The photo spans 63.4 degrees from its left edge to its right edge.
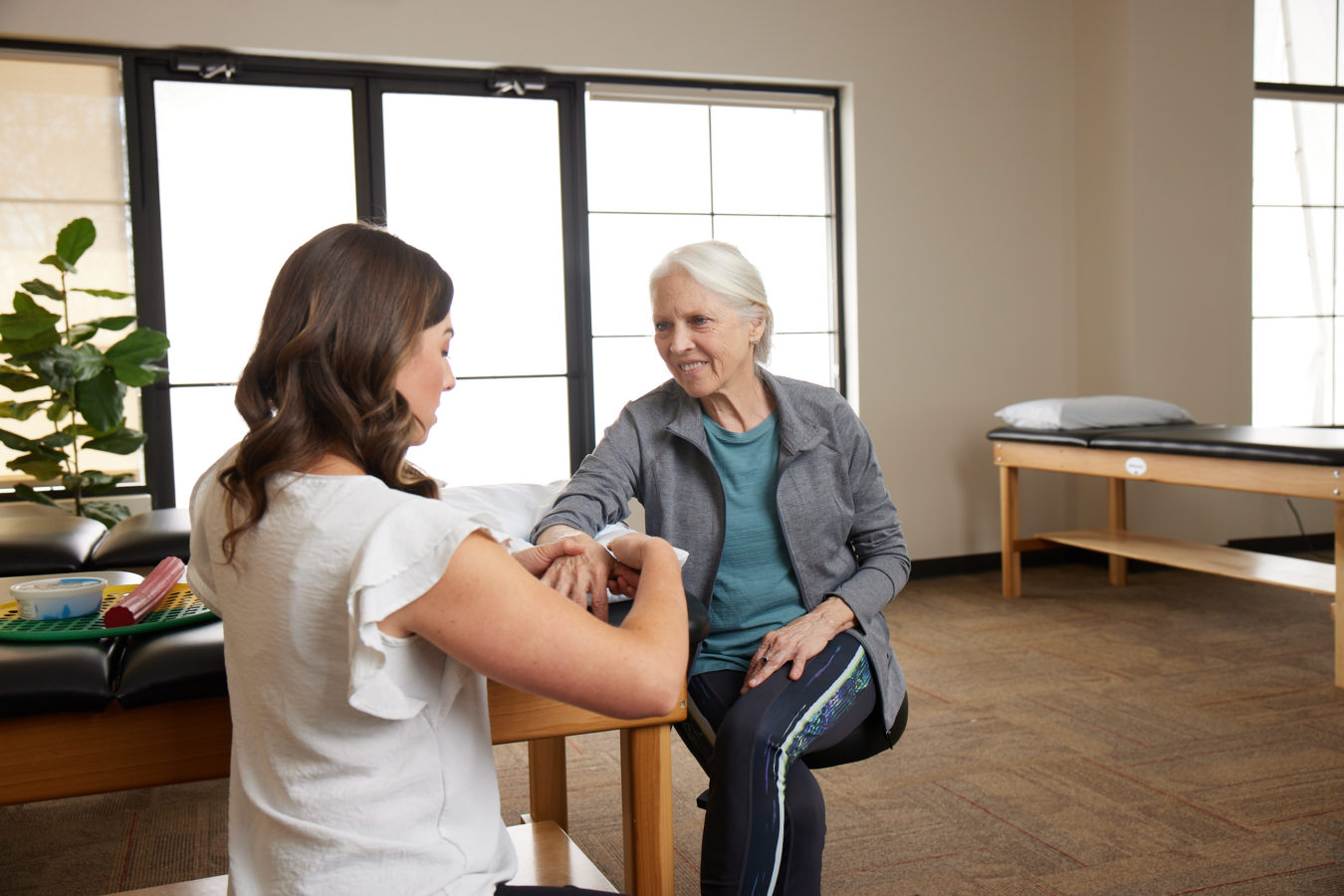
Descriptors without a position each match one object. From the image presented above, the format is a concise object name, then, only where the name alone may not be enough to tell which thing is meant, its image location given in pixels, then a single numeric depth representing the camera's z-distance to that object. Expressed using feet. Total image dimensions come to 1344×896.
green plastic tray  3.98
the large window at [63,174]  11.55
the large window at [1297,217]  16.02
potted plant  10.31
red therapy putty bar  4.19
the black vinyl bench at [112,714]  3.58
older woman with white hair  4.88
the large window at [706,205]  13.87
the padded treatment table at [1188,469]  9.56
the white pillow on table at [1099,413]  12.81
